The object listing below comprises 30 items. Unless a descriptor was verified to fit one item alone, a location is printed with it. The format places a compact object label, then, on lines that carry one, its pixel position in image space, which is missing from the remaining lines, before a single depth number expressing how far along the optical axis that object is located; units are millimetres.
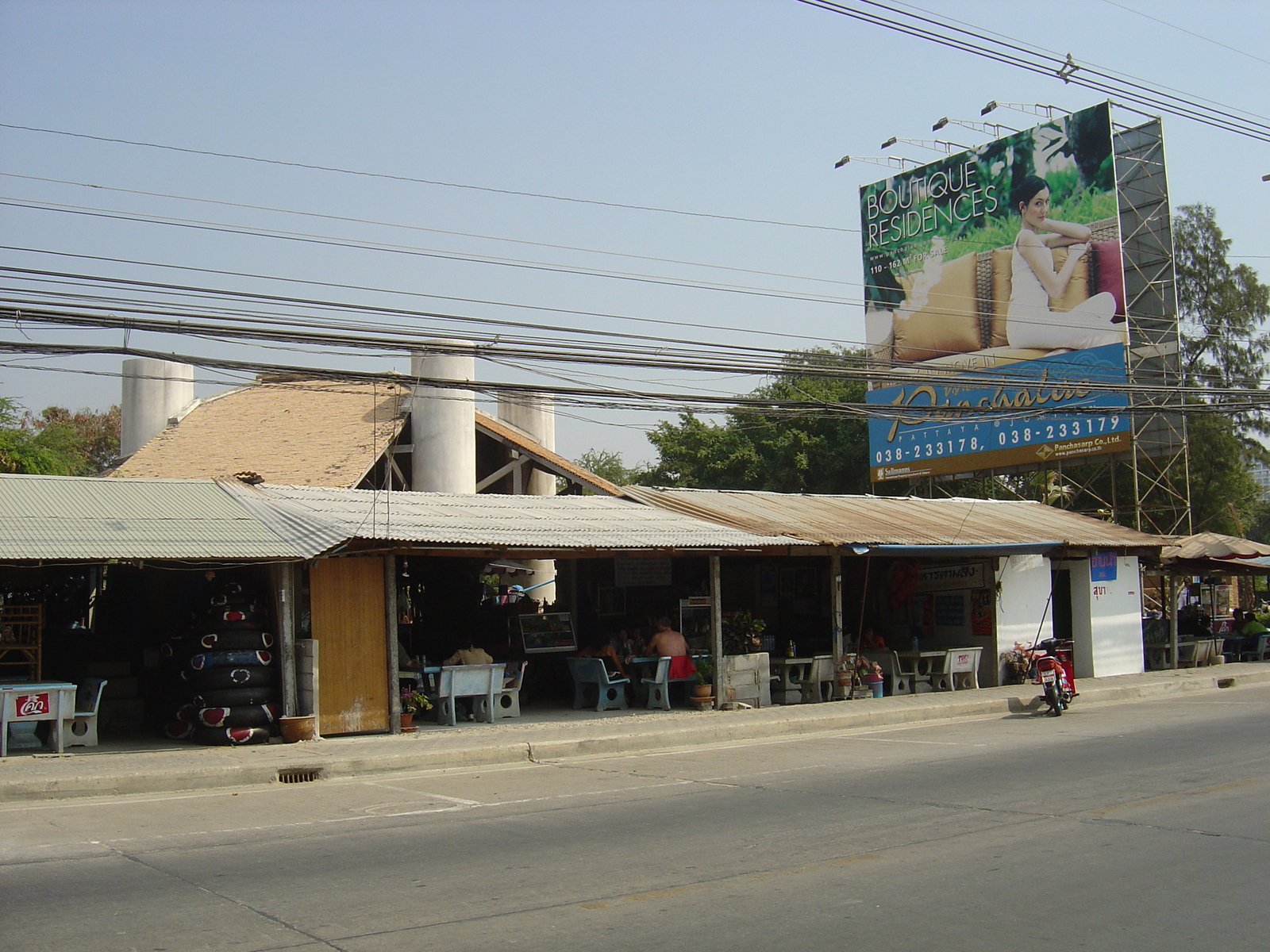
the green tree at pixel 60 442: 26688
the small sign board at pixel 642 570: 21156
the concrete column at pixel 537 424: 33719
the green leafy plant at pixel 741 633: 19141
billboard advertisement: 31625
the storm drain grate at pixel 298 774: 12242
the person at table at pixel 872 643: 21203
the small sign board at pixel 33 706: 13148
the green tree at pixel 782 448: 51844
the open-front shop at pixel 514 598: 14453
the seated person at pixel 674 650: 18172
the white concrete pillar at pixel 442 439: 28250
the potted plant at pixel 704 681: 18125
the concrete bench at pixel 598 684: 17953
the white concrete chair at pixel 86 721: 13758
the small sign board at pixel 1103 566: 24109
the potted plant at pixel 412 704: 15406
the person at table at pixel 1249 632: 28891
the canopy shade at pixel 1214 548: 25312
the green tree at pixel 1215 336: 45438
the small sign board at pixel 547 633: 19922
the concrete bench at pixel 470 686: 16172
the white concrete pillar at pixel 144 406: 31891
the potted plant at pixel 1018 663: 22125
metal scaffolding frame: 31891
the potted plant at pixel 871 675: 20016
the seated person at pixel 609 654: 18359
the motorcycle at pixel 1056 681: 17906
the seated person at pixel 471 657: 16578
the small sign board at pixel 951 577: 22062
